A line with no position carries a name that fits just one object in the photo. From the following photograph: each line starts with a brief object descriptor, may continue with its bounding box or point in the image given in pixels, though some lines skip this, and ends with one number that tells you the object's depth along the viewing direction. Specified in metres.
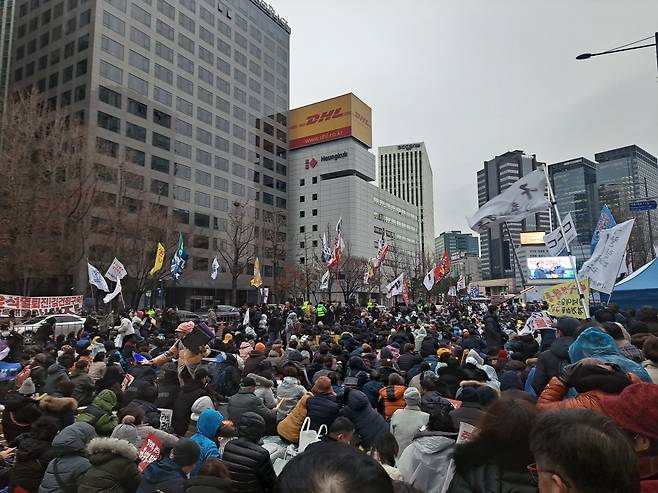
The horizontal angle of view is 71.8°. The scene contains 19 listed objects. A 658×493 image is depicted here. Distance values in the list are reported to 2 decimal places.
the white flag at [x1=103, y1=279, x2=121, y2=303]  17.88
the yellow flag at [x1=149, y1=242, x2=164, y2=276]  22.41
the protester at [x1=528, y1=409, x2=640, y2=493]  1.52
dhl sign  87.00
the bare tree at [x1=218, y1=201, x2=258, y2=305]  61.06
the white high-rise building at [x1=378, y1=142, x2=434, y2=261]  166.50
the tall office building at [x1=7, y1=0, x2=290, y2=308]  52.00
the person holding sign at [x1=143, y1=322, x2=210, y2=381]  7.12
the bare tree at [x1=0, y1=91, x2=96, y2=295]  25.88
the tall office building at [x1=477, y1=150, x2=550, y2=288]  175.25
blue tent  13.09
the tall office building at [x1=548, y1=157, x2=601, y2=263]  135.25
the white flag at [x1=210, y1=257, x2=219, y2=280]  31.73
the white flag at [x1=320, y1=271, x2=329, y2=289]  29.76
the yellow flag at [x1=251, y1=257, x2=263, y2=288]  27.15
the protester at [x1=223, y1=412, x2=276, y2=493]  3.32
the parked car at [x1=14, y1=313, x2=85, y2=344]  19.64
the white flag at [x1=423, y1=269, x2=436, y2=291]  27.37
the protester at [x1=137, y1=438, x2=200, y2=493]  3.52
